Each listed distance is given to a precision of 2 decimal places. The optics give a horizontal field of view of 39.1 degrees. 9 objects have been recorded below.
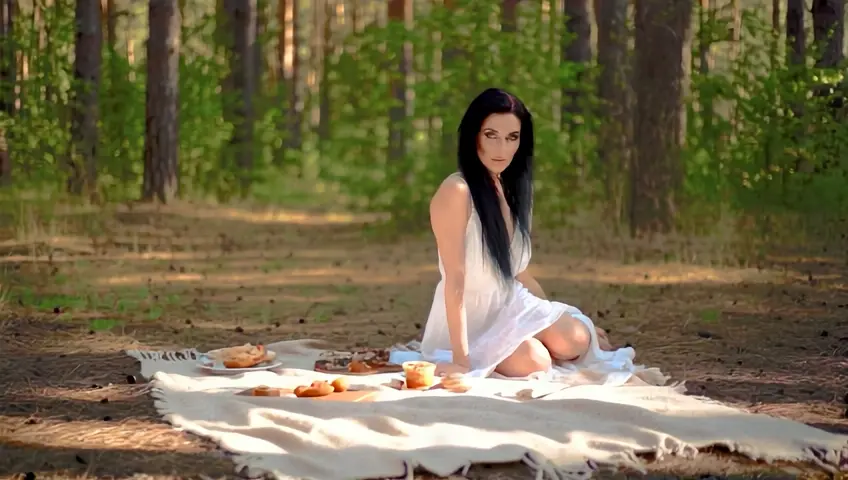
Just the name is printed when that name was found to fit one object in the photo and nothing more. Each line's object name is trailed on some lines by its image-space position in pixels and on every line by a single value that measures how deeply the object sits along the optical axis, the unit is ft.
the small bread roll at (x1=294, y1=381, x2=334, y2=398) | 17.35
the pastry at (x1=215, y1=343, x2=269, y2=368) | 19.85
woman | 18.84
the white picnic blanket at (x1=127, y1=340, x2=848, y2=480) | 14.33
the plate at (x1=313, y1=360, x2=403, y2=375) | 19.90
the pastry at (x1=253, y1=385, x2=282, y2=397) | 17.52
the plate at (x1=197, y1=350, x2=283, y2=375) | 19.67
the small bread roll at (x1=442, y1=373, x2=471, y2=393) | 17.78
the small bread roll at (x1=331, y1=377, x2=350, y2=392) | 17.60
